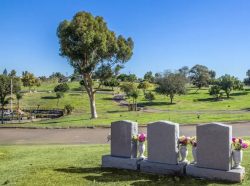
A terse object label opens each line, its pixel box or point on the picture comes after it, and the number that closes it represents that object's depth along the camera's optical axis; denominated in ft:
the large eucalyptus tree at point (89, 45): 87.96
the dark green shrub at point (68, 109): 120.01
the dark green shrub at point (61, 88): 171.99
